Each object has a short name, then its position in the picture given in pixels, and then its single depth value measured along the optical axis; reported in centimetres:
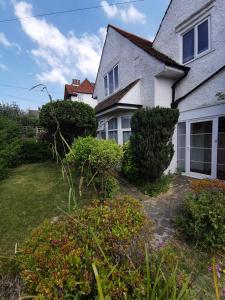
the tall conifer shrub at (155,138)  579
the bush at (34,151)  1159
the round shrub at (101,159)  508
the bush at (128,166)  644
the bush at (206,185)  394
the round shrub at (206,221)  315
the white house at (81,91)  2386
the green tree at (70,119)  908
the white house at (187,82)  633
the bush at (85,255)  149
